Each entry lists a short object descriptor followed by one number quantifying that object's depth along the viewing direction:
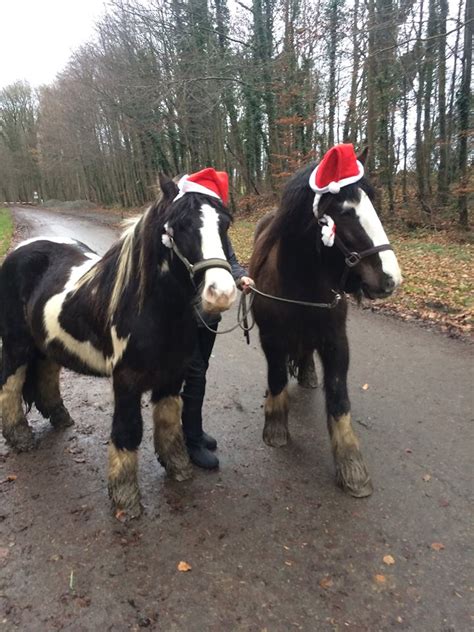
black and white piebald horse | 2.24
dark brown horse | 2.48
